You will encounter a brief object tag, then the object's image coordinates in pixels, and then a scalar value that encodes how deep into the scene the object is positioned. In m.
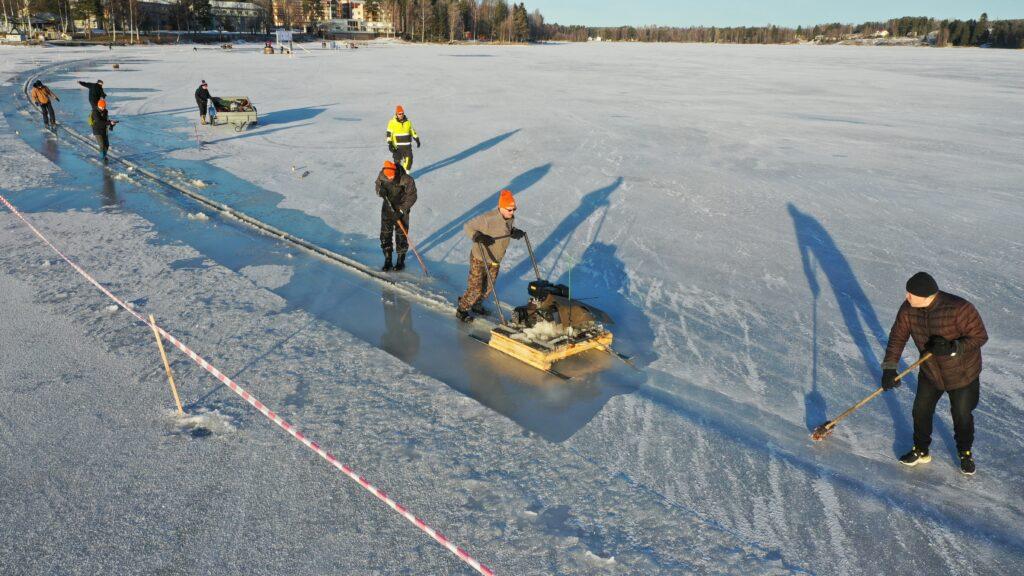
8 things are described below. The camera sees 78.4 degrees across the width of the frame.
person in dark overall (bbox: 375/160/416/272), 7.78
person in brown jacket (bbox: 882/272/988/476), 4.11
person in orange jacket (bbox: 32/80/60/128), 17.86
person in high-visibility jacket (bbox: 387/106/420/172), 12.59
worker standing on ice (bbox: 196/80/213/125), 18.20
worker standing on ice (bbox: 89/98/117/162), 13.62
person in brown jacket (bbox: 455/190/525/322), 6.25
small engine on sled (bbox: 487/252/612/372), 5.77
